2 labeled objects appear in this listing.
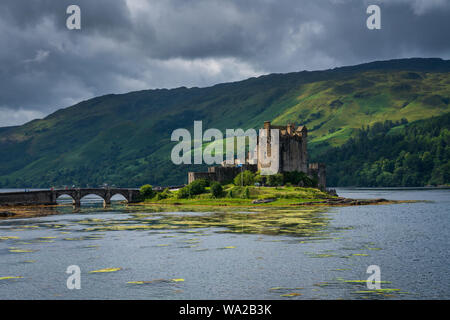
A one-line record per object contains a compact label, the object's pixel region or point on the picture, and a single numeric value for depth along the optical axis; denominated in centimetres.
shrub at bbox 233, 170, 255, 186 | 14594
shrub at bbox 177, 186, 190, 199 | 15062
